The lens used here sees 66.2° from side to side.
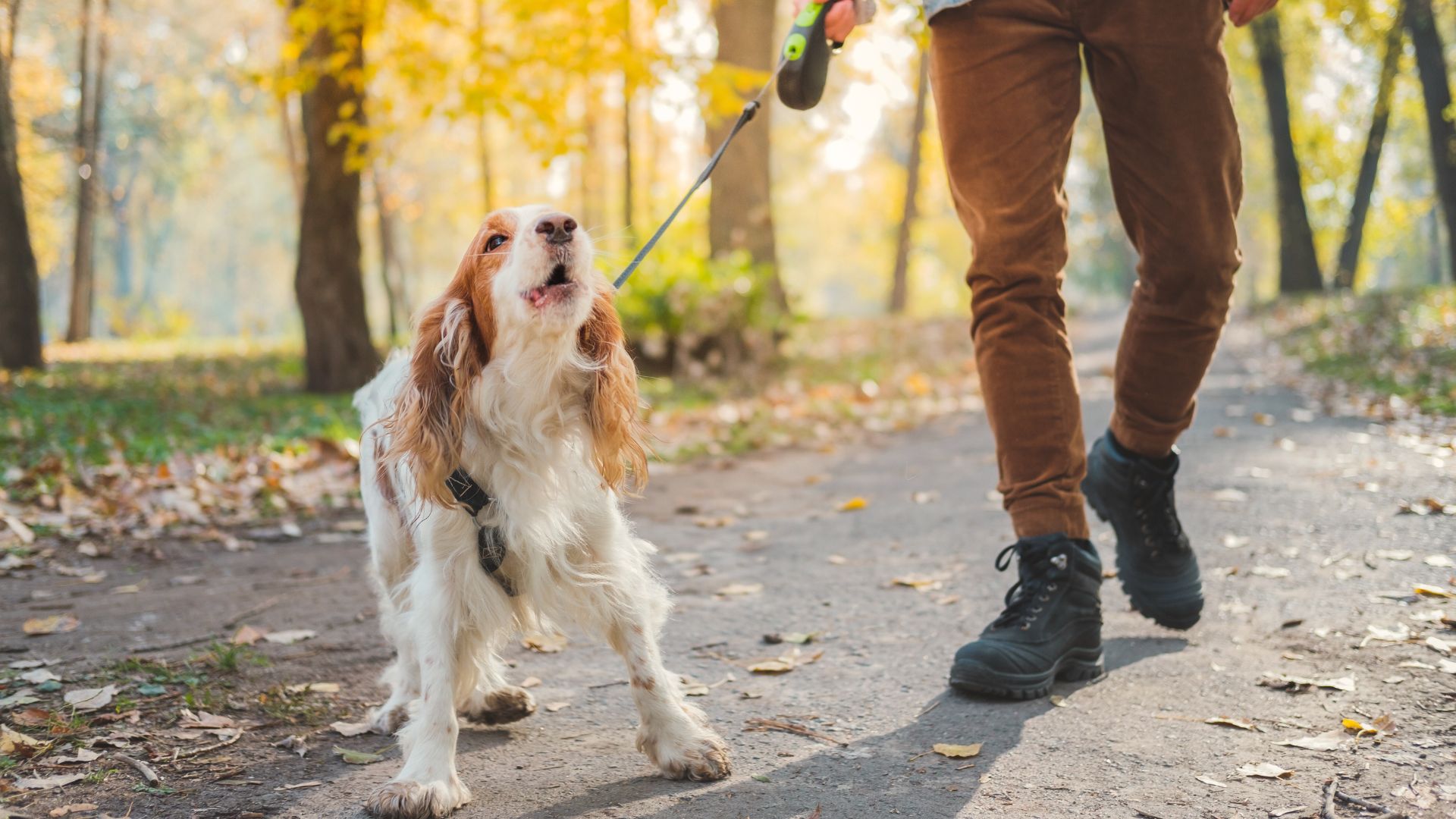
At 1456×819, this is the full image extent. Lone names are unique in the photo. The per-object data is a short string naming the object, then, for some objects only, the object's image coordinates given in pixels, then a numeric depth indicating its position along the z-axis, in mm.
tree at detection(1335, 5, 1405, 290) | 18688
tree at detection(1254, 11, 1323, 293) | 19220
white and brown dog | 2494
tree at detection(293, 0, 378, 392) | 10562
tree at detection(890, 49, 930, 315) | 25094
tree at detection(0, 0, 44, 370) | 11438
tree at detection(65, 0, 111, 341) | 19125
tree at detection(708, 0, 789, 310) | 13922
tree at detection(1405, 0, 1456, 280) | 15312
